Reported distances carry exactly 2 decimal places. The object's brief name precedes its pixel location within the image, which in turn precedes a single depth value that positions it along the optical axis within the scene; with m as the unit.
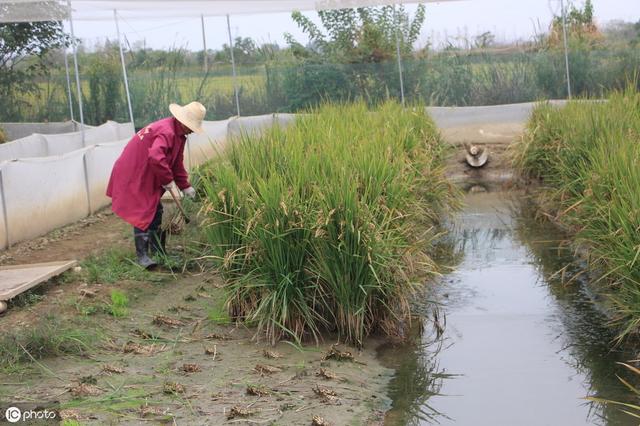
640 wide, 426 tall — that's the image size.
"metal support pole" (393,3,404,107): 15.41
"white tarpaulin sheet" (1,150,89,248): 8.11
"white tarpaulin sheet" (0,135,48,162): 10.18
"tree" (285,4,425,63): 16.16
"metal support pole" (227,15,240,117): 15.87
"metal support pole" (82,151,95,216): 9.79
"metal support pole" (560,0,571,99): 14.95
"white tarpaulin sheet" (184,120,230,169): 12.34
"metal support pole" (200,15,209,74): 15.84
